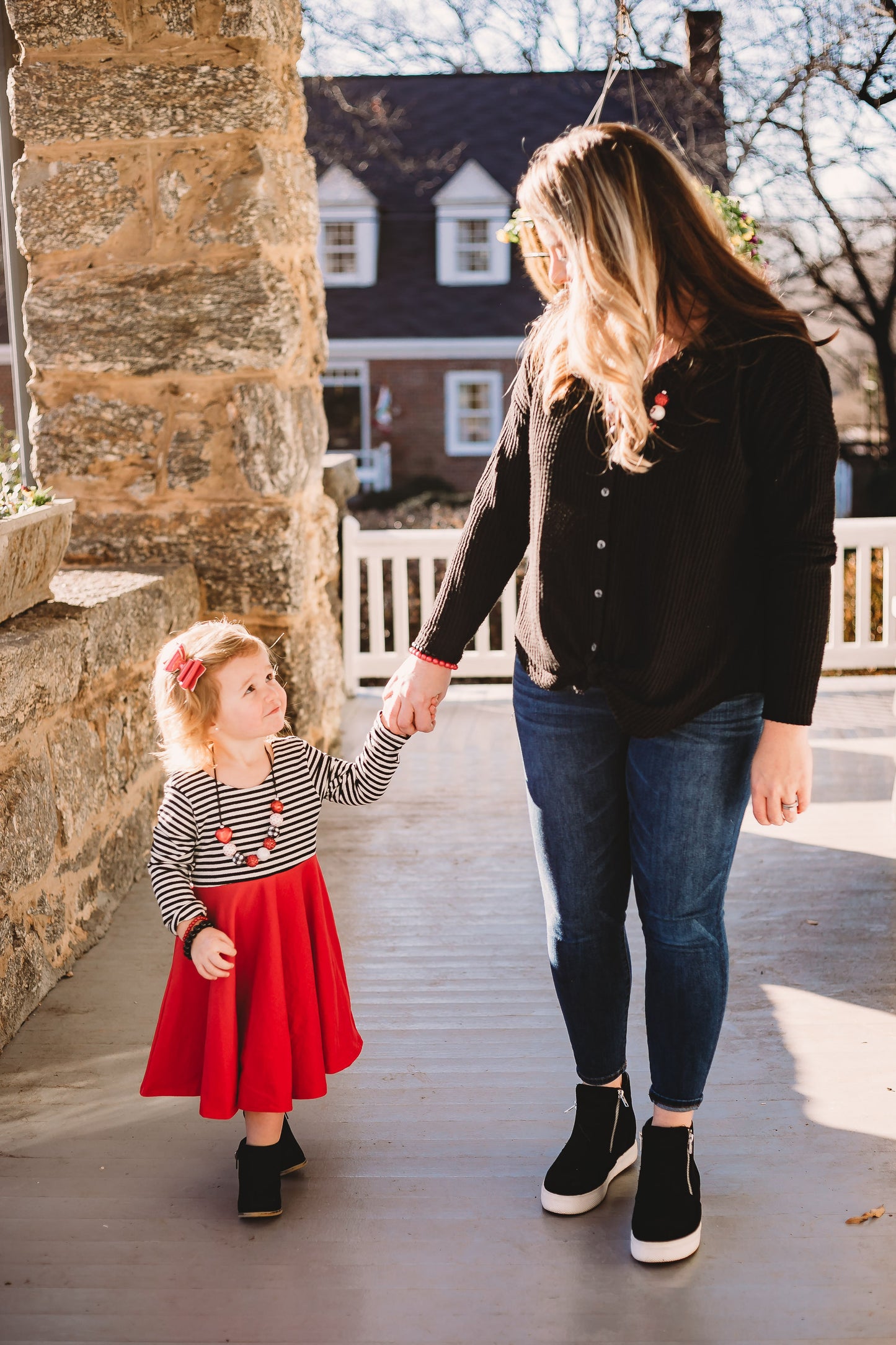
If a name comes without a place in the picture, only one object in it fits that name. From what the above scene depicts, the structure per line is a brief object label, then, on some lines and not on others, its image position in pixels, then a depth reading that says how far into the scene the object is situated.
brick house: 14.46
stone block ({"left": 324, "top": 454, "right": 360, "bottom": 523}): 5.29
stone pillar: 3.50
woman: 1.60
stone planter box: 2.72
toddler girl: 1.88
